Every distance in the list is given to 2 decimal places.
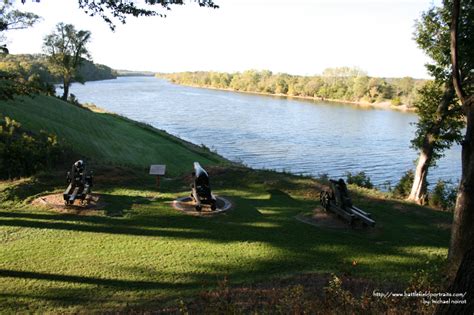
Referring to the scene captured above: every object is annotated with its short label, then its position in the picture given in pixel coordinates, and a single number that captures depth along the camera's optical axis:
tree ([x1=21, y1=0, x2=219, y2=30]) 9.93
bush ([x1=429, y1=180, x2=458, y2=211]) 18.86
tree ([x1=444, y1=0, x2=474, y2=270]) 5.21
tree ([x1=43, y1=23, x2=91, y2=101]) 60.50
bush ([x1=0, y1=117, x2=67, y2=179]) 16.25
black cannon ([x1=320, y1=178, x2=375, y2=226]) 11.84
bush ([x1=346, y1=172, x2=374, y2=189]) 24.84
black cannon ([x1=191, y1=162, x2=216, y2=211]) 13.10
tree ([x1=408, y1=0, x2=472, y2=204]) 17.47
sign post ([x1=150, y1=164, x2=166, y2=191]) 15.39
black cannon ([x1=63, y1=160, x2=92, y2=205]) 12.56
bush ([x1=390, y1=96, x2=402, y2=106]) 110.75
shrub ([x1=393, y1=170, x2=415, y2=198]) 22.83
